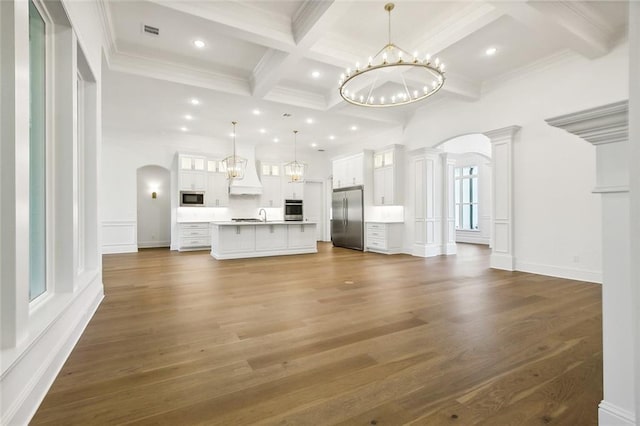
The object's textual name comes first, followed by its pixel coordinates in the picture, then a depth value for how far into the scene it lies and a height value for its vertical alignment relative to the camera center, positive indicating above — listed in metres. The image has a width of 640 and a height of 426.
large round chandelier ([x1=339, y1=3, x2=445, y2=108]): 3.58 +2.42
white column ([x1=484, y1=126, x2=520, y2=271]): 5.47 +0.29
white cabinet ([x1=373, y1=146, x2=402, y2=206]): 7.83 +0.99
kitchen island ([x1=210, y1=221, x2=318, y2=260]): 6.80 -0.63
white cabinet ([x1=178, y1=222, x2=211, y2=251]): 8.41 -0.64
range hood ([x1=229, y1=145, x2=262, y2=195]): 9.37 +1.08
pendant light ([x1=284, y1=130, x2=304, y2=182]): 8.22 +1.22
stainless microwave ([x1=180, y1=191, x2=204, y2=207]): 8.59 +0.47
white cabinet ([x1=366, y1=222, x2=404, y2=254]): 7.77 -0.65
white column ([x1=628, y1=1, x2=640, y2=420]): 0.92 +0.19
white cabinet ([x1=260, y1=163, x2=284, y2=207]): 10.01 +1.00
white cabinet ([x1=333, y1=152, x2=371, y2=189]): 8.52 +1.32
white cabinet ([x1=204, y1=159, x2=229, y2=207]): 8.98 +0.90
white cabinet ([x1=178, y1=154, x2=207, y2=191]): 8.55 +1.22
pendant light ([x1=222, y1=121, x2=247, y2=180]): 7.42 +1.24
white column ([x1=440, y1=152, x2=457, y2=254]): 7.66 -0.06
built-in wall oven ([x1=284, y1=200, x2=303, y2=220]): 10.41 +0.12
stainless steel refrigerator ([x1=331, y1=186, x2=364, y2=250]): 8.63 -0.15
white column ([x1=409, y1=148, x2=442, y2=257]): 7.34 +0.28
